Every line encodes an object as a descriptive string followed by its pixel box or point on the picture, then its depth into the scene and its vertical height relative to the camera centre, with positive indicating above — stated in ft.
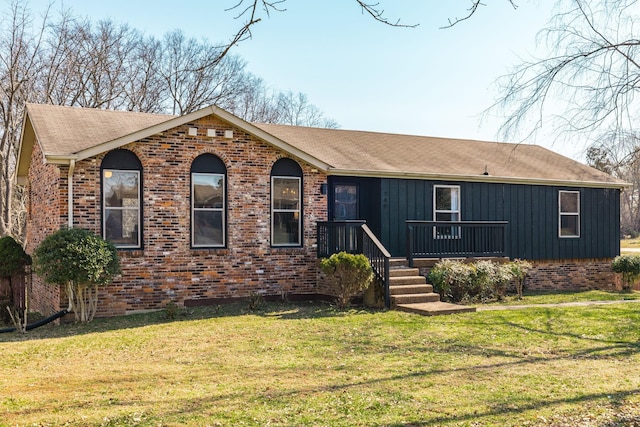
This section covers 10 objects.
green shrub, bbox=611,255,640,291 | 61.05 -4.60
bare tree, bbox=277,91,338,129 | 135.13 +27.39
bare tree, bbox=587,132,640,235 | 30.07 +3.69
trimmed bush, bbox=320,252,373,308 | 42.63 -3.38
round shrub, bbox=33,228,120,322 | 36.96 -2.15
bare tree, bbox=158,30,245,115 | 102.83 +26.49
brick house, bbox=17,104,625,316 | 42.14 +1.96
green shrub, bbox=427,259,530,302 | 46.65 -4.41
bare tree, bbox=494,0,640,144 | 28.40 +7.55
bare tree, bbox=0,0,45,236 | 79.36 +17.96
